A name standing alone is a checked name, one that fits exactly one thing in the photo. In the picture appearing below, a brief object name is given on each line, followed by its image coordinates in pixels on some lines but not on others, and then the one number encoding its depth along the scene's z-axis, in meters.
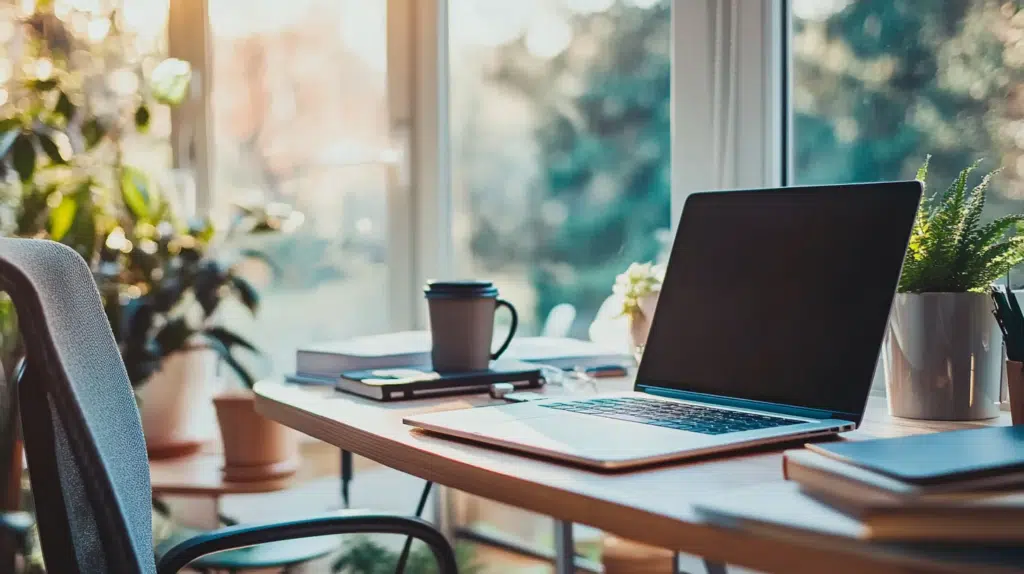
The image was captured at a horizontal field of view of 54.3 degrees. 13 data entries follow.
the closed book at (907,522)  0.51
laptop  0.86
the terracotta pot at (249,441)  1.87
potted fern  1.01
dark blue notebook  0.55
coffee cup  1.28
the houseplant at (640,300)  1.44
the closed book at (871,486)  0.53
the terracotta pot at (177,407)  2.14
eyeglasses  1.27
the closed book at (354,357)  1.33
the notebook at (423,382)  1.17
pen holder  0.89
